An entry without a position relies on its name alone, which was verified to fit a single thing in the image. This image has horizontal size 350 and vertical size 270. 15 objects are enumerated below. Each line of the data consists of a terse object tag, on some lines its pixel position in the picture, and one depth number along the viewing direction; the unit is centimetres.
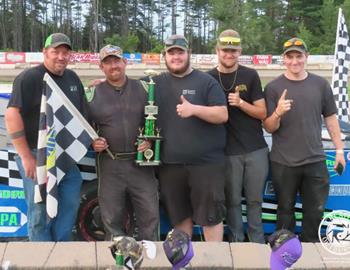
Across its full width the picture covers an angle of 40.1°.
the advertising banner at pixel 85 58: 3397
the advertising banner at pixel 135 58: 3588
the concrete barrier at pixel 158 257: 267
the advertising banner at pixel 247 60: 3612
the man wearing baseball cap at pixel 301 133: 357
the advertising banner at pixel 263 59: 3644
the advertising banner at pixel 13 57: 3212
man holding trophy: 333
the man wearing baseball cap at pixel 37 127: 322
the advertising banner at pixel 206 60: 3350
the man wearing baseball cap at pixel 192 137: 332
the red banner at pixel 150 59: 3516
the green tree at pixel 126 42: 5111
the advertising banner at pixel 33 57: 3206
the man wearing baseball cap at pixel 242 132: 356
